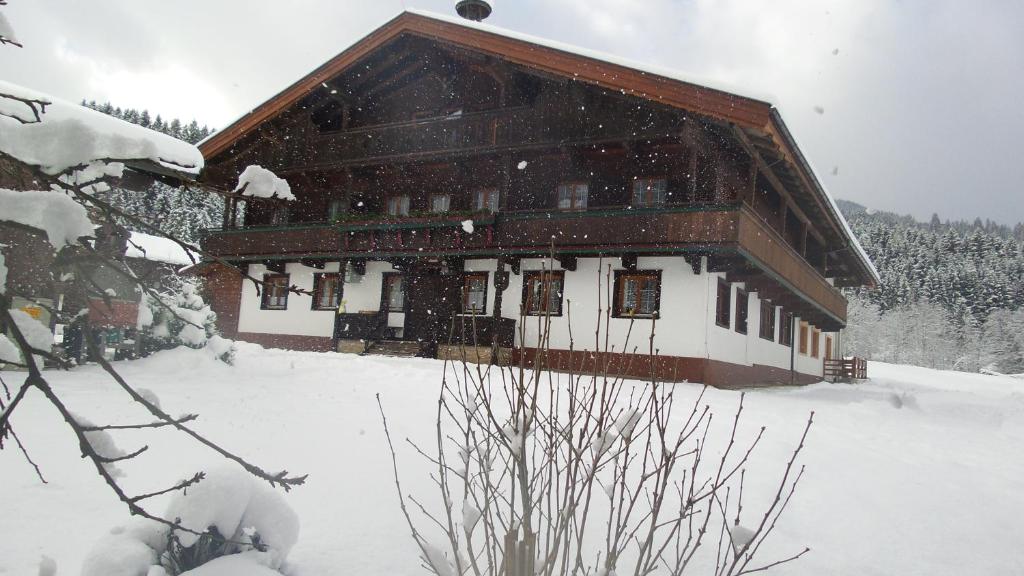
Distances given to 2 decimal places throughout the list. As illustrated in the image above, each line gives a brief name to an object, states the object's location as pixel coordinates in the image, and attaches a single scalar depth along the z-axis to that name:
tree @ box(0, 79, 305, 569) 2.01
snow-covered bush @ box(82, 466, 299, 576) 3.10
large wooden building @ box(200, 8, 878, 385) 14.00
